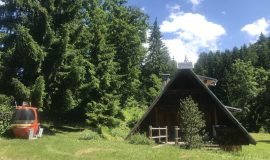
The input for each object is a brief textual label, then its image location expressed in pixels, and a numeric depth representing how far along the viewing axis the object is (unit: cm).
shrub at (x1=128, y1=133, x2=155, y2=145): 1281
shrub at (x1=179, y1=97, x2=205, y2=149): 1161
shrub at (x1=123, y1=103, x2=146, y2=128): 2501
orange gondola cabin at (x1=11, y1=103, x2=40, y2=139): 1298
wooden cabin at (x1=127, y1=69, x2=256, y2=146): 1505
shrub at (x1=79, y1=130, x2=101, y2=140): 1383
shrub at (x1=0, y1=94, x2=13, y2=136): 1339
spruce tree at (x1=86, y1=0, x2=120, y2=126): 2051
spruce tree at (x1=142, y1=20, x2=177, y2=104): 3940
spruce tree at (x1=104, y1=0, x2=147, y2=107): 2773
